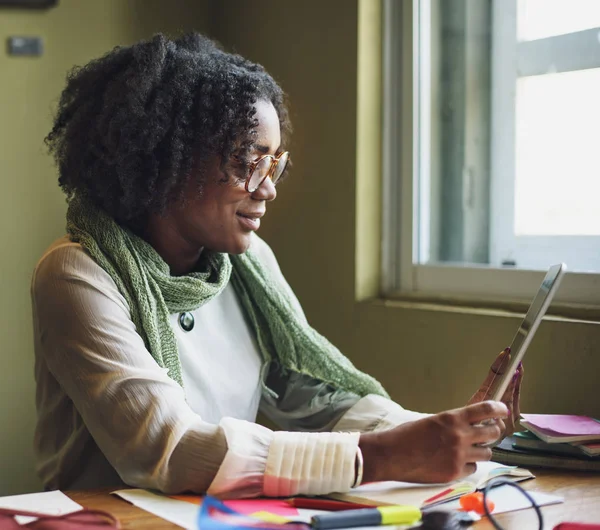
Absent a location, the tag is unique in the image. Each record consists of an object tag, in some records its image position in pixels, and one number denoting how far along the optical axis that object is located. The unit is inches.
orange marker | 38.4
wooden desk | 36.9
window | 63.9
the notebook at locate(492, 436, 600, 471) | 47.0
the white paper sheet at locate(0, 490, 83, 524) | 38.3
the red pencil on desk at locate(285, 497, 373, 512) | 38.7
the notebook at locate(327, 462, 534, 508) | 39.9
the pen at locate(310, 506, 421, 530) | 35.3
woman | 41.1
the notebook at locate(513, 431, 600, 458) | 47.4
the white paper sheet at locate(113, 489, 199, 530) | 37.1
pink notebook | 48.0
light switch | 81.0
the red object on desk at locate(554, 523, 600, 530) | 36.3
